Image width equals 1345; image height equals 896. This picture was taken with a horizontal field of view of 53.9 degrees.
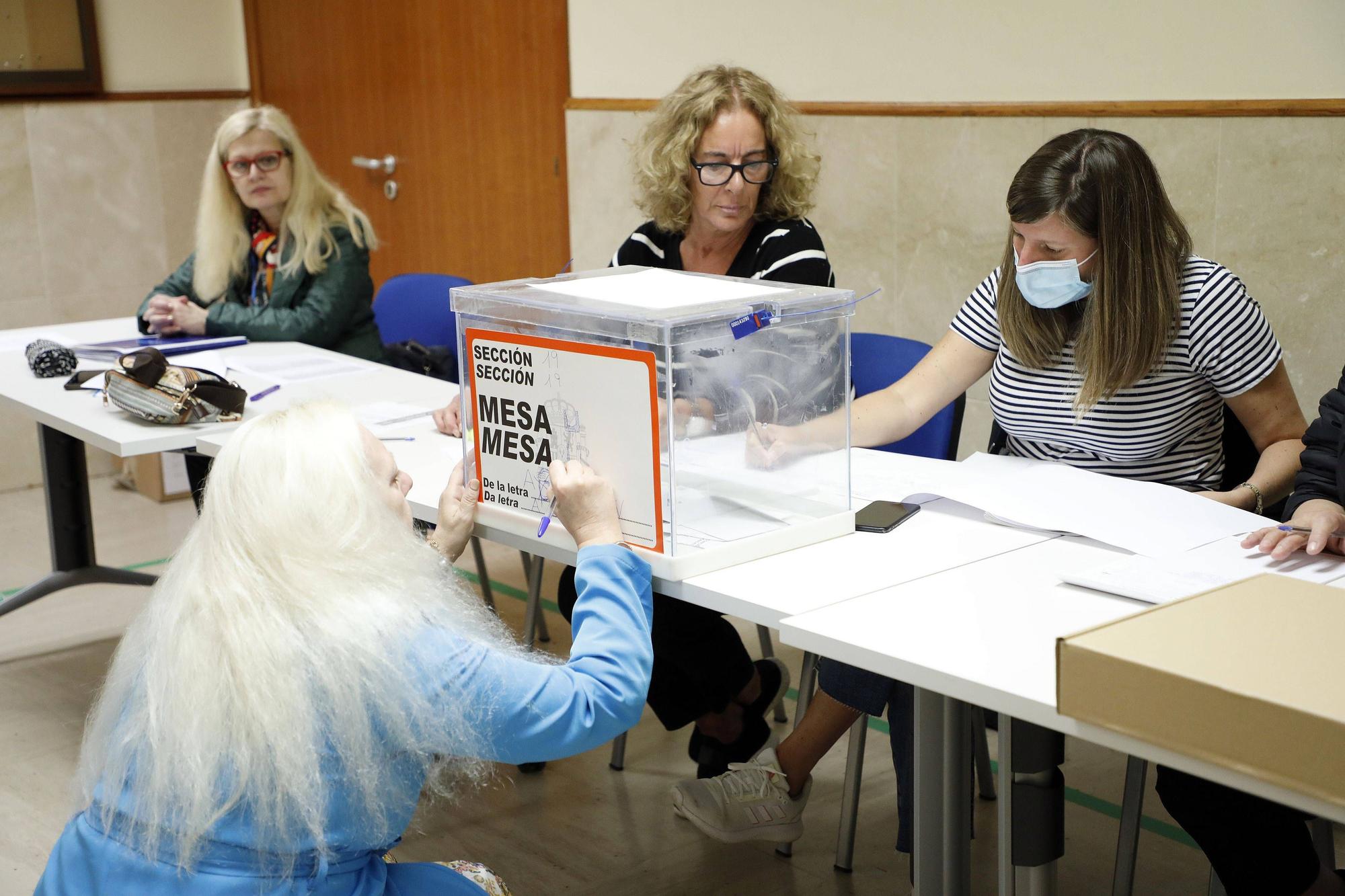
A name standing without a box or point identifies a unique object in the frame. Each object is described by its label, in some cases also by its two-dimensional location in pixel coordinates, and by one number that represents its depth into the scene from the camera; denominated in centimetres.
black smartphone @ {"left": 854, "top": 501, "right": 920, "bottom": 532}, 177
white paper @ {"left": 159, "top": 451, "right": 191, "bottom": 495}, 469
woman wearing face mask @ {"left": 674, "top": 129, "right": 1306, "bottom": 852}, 201
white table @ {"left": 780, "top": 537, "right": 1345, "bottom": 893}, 125
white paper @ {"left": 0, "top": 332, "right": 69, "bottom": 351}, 327
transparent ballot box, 159
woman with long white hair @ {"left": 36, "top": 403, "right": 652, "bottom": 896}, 123
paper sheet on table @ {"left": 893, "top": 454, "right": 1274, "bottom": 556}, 166
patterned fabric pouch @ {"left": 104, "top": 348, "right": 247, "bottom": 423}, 244
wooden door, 442
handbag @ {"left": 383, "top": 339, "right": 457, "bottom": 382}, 317
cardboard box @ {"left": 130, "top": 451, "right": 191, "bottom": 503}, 469
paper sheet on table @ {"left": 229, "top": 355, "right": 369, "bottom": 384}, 290
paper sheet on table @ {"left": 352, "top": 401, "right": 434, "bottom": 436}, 241
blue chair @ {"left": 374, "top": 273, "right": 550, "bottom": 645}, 341
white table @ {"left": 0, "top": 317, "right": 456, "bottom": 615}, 243
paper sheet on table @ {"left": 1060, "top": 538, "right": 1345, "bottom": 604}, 145
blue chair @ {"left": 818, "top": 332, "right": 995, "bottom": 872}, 225
